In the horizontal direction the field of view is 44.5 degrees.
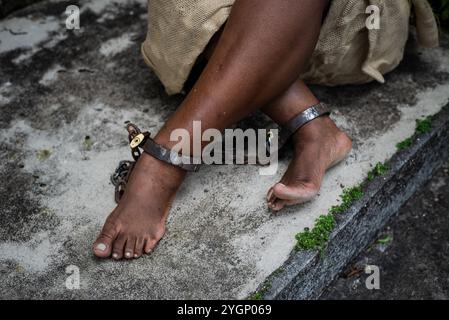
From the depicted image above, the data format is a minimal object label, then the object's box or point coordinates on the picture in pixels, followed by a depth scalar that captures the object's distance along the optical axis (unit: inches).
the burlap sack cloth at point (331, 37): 73.7
